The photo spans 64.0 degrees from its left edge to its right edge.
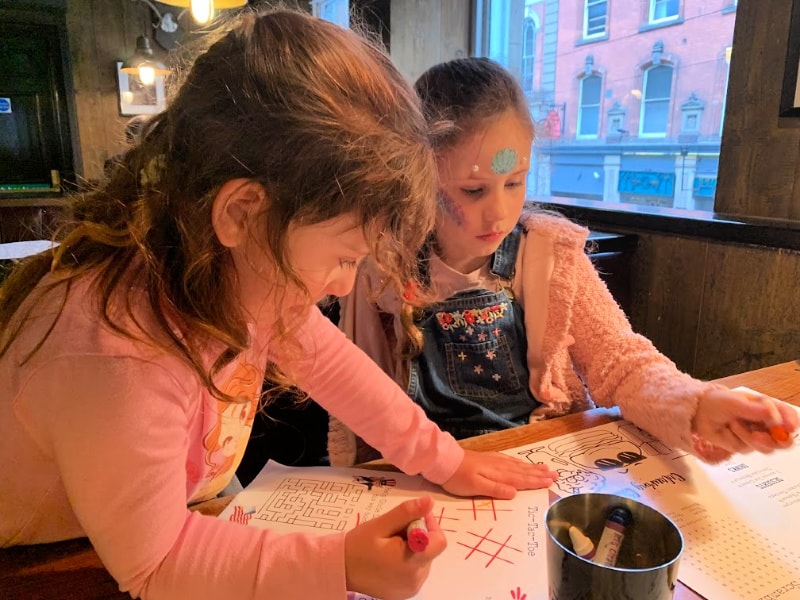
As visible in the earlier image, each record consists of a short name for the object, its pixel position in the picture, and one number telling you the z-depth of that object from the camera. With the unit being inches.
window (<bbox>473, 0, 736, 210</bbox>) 76.9
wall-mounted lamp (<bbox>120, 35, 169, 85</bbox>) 163.5
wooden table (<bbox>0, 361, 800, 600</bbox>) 21.5
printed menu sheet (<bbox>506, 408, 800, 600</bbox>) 22.2
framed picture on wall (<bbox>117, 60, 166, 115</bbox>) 177.2
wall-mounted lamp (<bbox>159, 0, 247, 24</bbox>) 85.3
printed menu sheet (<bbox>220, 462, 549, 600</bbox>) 22.0
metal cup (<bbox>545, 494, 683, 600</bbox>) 17.1
